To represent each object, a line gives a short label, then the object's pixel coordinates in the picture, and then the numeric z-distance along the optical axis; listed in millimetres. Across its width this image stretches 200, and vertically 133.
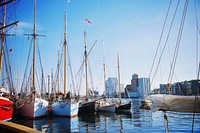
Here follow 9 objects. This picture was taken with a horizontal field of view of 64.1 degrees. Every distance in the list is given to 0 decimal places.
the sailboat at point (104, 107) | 40000
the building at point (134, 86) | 171000
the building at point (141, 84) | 151625
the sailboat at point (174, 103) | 6828
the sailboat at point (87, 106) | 36209
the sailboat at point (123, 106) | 42844
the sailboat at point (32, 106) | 23969
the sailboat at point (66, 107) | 26500
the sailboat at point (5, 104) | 17500
